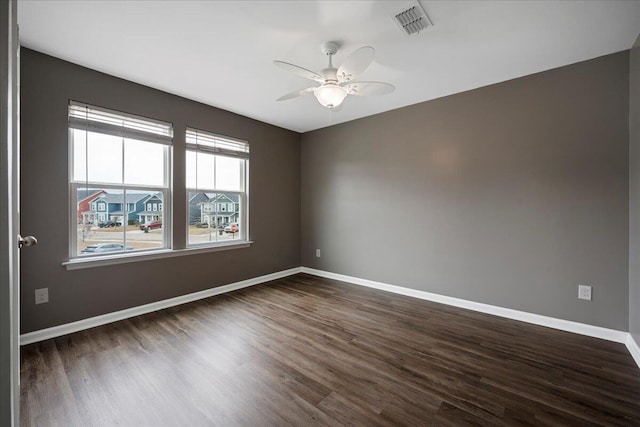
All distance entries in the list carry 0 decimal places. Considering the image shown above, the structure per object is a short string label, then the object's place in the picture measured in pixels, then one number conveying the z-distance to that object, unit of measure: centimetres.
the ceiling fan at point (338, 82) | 194
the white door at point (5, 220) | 68
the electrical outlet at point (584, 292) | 248
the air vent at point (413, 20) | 183
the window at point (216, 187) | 344
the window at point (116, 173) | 259
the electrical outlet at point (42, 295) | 234
